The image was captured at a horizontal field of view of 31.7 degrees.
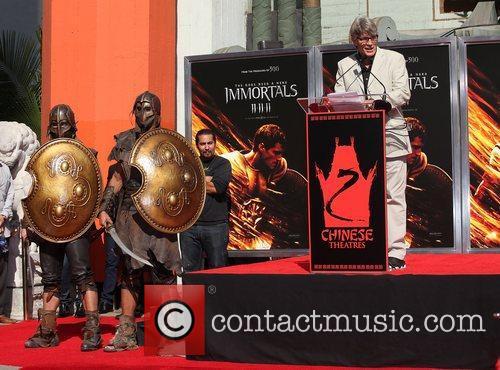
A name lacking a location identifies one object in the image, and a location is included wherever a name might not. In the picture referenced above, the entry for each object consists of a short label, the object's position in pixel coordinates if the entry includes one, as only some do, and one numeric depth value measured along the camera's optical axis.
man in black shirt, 7.29
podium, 5.46
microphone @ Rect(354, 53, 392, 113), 5.52
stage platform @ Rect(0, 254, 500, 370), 5.23
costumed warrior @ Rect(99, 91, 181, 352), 6.16
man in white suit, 5.86
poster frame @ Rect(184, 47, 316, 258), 8.41
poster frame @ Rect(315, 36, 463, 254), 8.02
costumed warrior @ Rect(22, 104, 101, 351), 6.43
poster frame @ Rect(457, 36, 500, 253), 8.01
